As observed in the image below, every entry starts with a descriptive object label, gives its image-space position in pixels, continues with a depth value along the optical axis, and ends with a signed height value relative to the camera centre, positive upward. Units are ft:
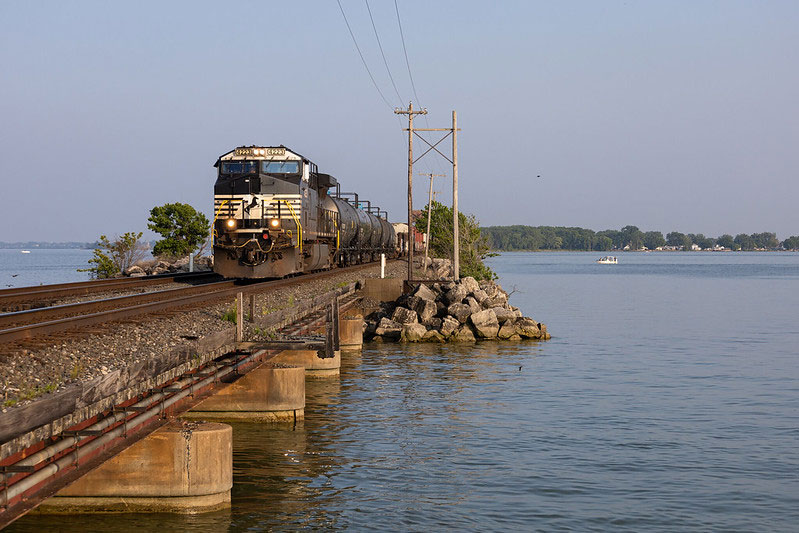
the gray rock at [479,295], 138.82 -7.88
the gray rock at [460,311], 129.70 -9.71
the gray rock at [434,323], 127.15 -11.15
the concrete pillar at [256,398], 62.03 -10.79
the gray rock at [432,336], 124.67 -12.78
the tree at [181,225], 200.75 +4.32
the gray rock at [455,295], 133.39 -7.48
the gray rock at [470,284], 145.42 -6.36
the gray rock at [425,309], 130.21 -9.45
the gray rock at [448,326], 125.80 -11.47
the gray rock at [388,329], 125.39 -11.93
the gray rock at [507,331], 128.67 -12.41
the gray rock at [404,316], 128.35 -10.35
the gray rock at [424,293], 133.15 -7.21
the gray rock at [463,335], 126.61 -12.80
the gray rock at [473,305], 130.21 -8.77
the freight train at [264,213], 102.37 +3.71
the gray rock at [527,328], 131.85 -12.24
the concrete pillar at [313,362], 83.87 -11.70
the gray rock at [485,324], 126.93 -11.33
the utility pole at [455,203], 152.25 +7.25
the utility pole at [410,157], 159.84 +16.00
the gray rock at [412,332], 123.75 -12.17
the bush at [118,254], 179.52 -2.22
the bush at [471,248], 215.92 -0.55
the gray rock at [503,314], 132.46 -10.27
